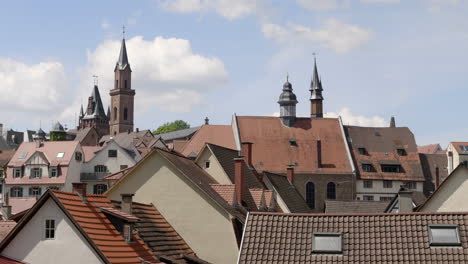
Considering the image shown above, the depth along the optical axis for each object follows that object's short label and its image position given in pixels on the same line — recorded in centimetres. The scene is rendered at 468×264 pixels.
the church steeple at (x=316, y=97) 10606
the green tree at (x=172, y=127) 16500
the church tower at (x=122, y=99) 15832
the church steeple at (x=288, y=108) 8144
